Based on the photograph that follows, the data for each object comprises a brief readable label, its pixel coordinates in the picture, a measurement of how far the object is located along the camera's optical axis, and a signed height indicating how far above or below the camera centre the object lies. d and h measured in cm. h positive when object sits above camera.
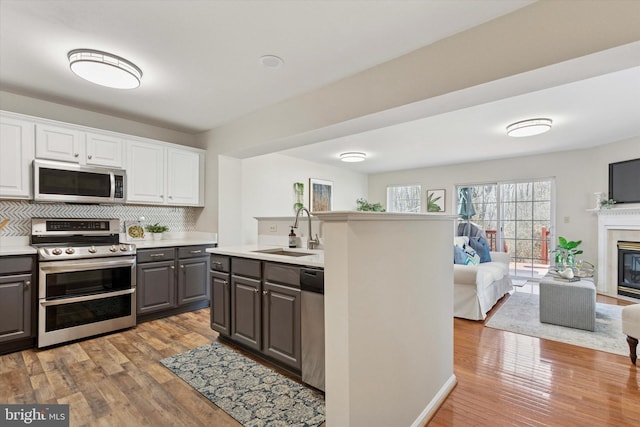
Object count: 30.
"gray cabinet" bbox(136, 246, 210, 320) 342 -83
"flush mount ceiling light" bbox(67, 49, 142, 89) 230 +113
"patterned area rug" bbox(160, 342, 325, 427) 183 -124
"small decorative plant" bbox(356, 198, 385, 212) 583 +10
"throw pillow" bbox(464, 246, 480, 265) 423 -64
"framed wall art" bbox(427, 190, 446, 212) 705 +27
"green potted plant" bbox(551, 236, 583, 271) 356 -54
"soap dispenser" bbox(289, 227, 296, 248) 308 -29
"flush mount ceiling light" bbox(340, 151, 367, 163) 565 +106
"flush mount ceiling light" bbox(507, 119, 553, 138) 373 +109
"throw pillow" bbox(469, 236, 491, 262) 477 -55
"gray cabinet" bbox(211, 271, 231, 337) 278 -86
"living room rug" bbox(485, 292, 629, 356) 290 -126
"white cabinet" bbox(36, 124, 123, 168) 301 +69
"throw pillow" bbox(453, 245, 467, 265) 411 -61
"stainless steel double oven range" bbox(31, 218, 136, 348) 277 -68
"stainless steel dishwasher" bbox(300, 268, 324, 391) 197 -76
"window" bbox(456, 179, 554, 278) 586 -14
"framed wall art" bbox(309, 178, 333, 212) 657 +39
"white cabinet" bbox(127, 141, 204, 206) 365 +48
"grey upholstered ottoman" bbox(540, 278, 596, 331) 320 -99
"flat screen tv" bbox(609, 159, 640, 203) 464 +51
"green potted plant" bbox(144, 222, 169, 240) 401 -25
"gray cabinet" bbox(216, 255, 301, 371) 220 -77
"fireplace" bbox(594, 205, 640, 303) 457 -40
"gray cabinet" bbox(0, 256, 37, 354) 259 -81
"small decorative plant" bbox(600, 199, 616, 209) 489 +16
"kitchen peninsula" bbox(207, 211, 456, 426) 127 -52
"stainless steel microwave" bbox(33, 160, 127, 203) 296 +30
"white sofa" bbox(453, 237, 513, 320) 356 -96
